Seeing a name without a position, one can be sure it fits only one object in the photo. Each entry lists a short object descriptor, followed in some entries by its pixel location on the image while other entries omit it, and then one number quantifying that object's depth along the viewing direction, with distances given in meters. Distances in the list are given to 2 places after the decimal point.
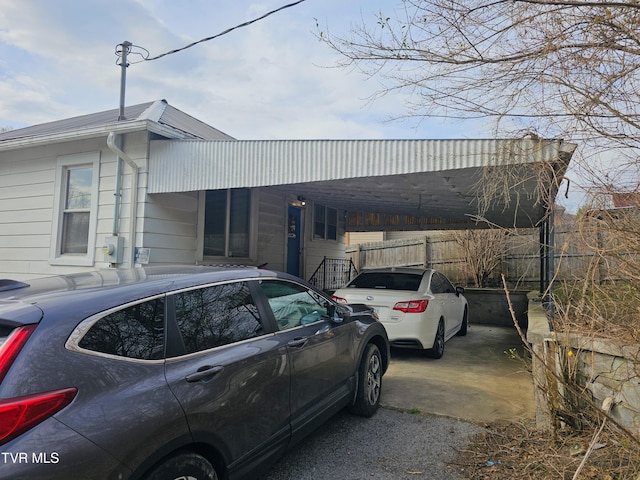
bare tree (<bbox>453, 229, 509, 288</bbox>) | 12.79
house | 4.86
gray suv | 1.56
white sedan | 6.03
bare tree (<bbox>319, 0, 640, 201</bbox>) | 3.50
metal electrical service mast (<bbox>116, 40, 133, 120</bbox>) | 7.42
